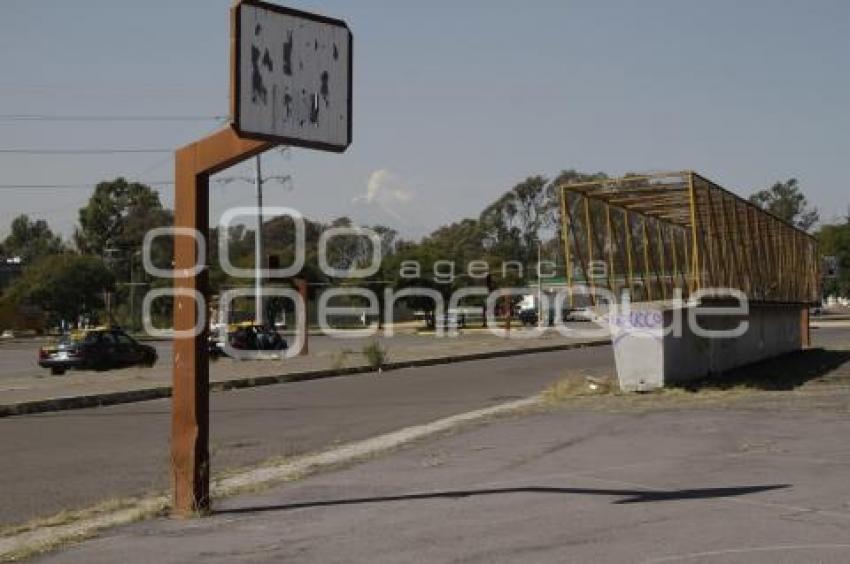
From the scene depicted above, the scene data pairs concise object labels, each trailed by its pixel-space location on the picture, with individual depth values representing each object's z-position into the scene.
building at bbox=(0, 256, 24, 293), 117.38
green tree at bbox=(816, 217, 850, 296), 91.50
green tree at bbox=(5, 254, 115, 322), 80.69
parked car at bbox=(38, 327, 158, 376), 31.62
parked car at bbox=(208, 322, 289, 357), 37.19
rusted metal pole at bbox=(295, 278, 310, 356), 35.25
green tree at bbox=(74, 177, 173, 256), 113.00
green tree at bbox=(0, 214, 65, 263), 144.00
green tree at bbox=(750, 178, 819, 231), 133.75
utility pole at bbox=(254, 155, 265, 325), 51.68
